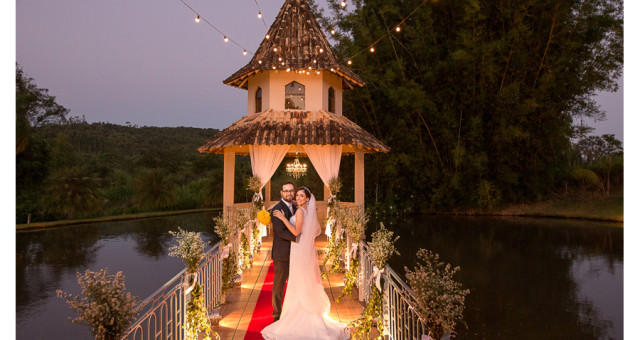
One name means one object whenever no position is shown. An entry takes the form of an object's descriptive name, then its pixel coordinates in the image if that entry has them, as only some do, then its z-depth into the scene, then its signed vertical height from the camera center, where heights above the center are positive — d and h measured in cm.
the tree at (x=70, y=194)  1891 -107
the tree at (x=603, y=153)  2247 +143
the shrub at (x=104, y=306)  276 -97
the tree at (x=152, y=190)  2328 -107
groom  469 -97
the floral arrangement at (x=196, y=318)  420 -160
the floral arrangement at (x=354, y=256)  615 -139
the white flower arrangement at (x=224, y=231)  589 -89
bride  434 -142
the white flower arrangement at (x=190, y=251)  422 -86
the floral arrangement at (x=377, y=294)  436 -139
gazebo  994 +192
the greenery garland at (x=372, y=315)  430 -161
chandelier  1245 +16
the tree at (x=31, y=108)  2078 +443
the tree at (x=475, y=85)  1817 +436
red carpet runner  474 -199
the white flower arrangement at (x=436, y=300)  299 -100
